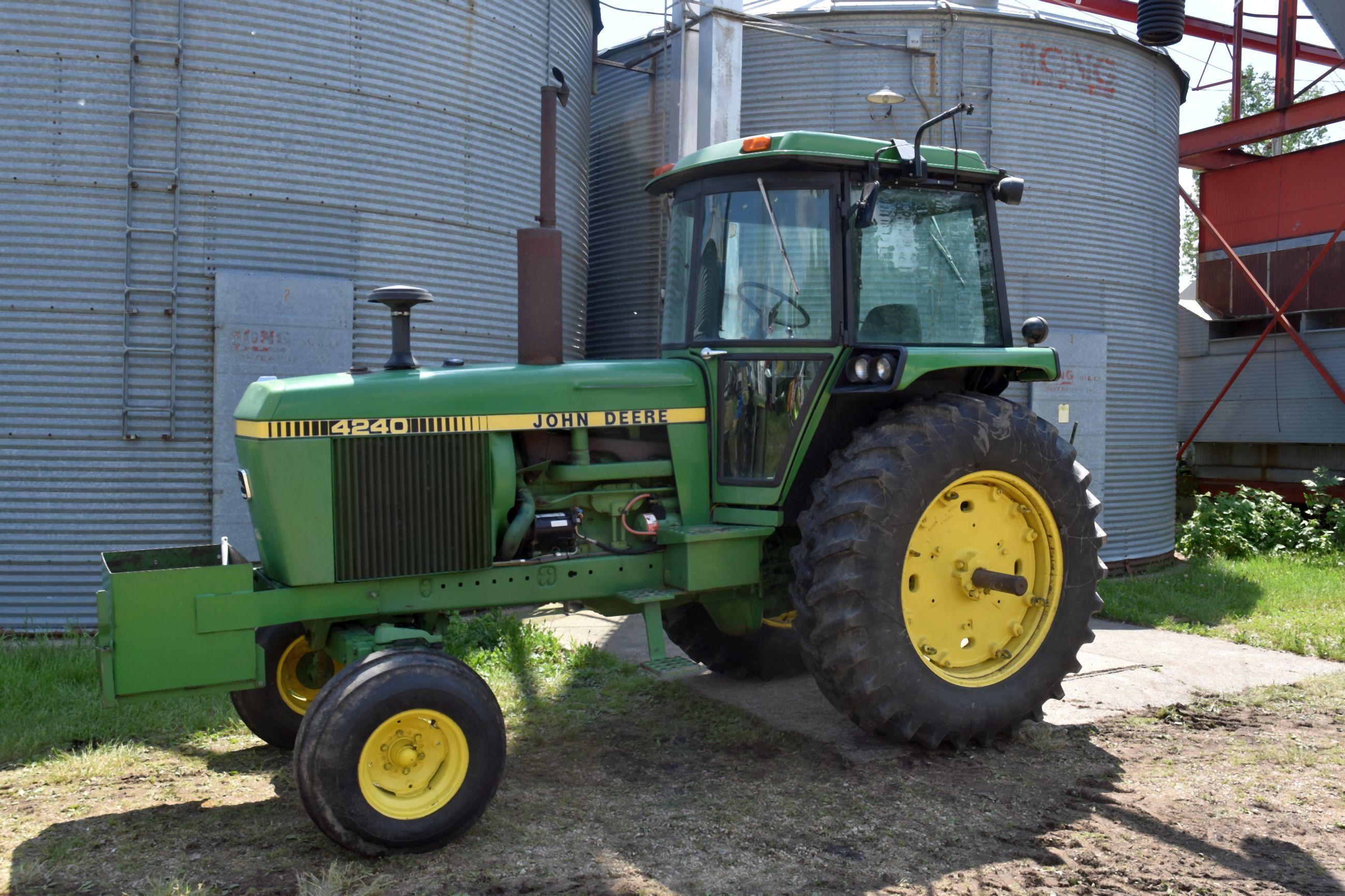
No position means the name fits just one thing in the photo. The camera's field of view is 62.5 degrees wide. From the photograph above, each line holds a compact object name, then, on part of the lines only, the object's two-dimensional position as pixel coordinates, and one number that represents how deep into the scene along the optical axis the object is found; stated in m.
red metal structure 12.69
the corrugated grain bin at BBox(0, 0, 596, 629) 6.82
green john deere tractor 4.00
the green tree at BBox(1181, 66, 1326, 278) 25.84
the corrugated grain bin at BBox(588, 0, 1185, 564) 9.70
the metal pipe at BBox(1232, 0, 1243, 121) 13.39
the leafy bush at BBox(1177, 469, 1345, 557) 11.09
